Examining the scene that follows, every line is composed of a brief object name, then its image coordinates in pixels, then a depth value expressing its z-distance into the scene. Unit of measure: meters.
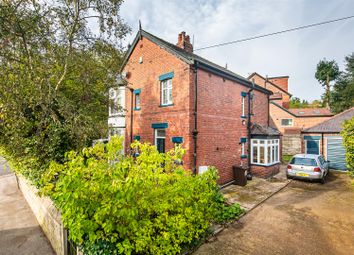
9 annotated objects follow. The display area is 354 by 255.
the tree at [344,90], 31.40
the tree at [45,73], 6.93
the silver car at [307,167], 11.22
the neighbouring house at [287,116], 25.50
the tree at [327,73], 40.91
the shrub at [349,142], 9.19
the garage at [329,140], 15.92
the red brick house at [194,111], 9.67
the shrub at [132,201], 3.45
